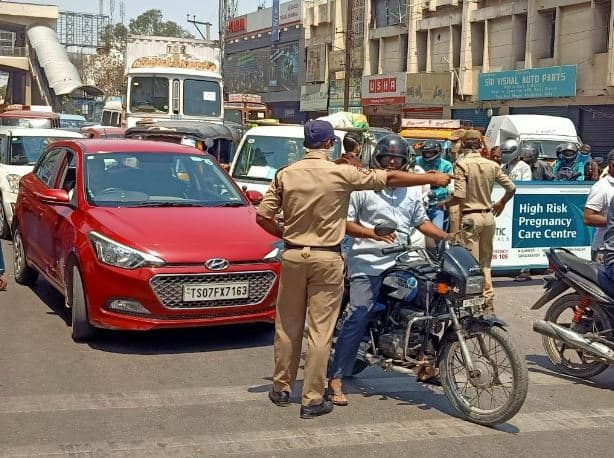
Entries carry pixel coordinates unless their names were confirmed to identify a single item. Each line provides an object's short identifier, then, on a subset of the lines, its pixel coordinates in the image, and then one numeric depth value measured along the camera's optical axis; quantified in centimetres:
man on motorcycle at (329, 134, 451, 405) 560
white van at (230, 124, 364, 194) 1201
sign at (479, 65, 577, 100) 2894
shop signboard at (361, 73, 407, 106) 3853
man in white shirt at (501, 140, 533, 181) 1262
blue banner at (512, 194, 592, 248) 1088
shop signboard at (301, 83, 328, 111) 4647
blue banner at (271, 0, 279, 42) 5338
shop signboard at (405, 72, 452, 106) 3575
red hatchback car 667
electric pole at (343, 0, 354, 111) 3334
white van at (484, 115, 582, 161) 1977
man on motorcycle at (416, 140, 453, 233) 1080
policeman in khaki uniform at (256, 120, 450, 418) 519
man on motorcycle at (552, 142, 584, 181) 1370
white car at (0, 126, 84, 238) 1280
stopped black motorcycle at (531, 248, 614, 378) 626
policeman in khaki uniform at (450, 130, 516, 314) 870
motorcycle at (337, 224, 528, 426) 516
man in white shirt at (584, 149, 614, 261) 739
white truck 2056
